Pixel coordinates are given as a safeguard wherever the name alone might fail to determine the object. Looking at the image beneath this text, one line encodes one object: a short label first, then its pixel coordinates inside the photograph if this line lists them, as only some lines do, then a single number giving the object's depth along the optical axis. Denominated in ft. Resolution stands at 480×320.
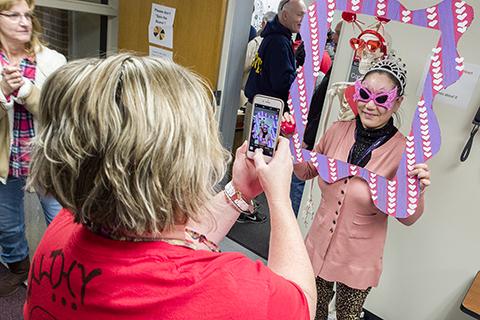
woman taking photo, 1.73
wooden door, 6.86
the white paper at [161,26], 7.36
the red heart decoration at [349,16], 3.91
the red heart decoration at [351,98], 4.00
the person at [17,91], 4.76
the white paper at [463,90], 4.18
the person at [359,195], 3.67
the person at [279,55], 6.46
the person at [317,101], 4.09
